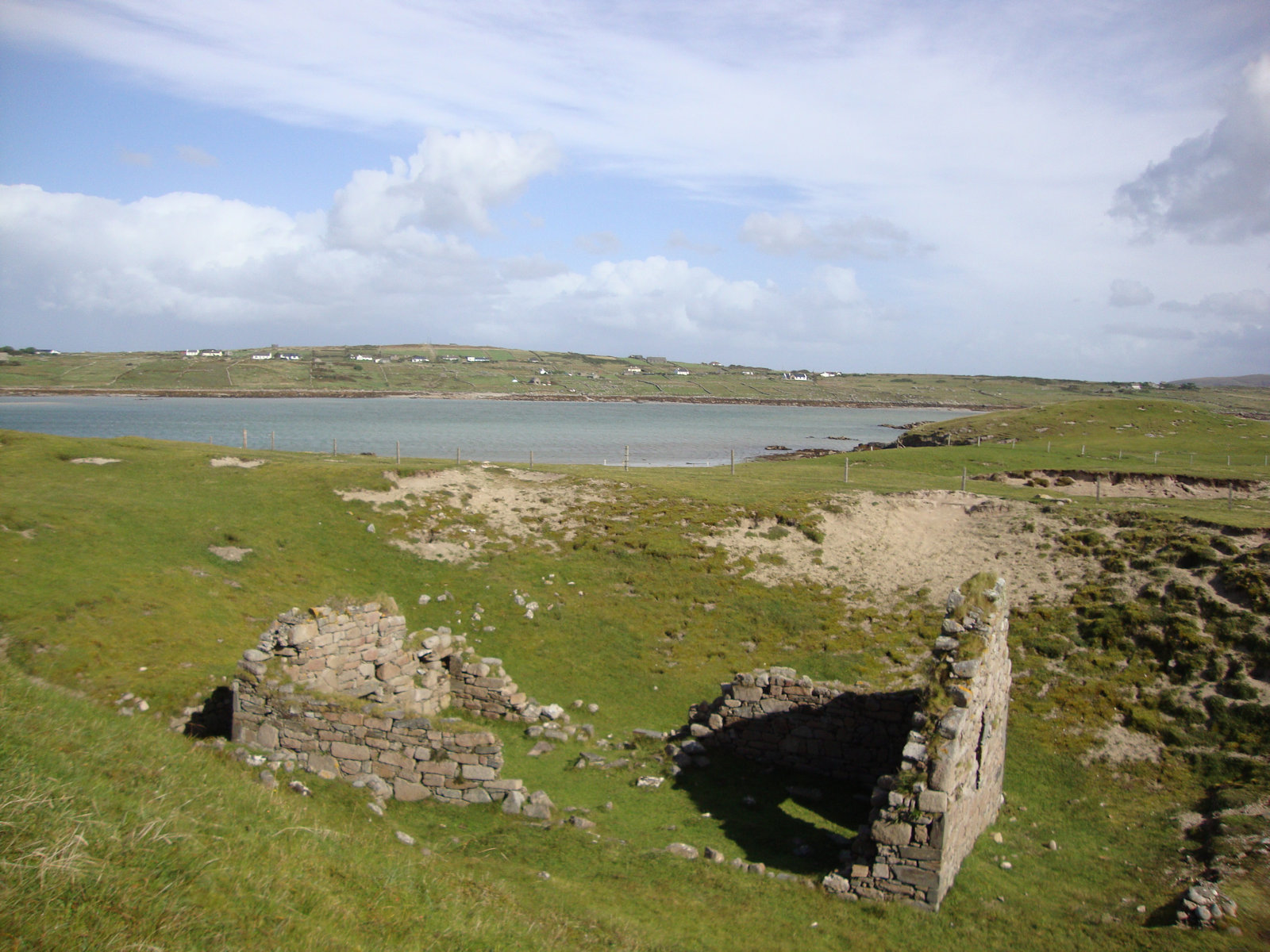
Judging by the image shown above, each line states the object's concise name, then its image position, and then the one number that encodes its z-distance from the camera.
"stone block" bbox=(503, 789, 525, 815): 14.44
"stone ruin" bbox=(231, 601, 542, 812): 14.87
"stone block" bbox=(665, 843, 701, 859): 13.91
